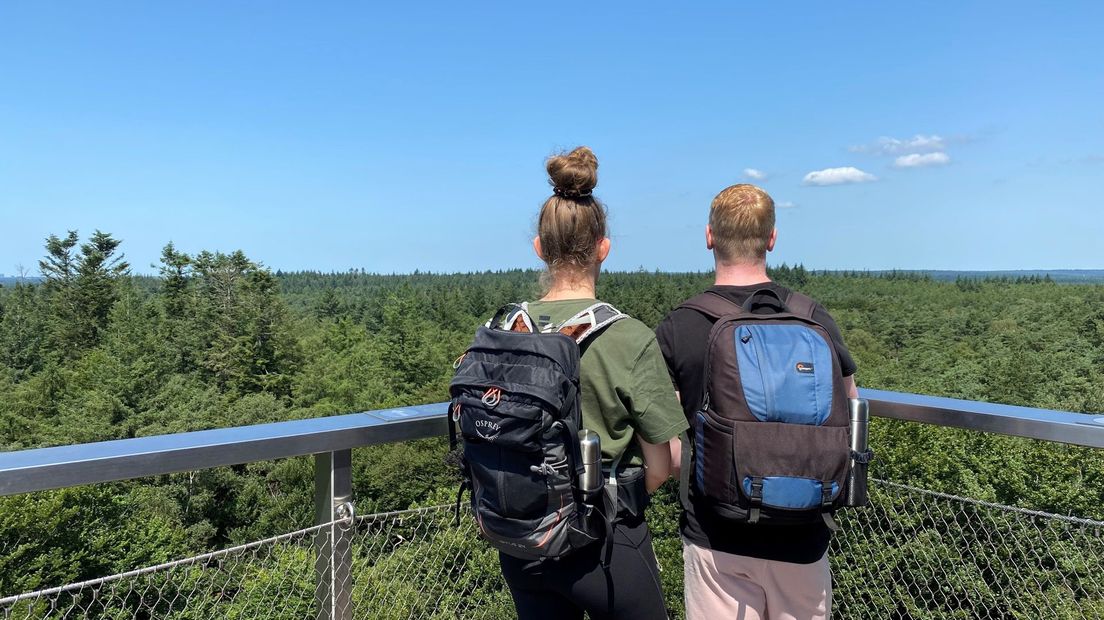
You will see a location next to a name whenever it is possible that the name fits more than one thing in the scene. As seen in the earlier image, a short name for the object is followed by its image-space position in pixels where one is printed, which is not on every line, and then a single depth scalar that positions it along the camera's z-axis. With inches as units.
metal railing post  88.0
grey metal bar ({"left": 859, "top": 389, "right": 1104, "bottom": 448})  88.7
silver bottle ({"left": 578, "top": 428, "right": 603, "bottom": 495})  68.1
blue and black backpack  74.5
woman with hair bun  71.1
